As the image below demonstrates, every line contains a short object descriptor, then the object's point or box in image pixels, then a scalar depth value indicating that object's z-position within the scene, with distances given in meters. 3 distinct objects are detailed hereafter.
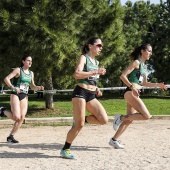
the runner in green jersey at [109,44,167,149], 10.33
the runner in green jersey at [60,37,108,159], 9.11
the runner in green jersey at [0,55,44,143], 11.64
